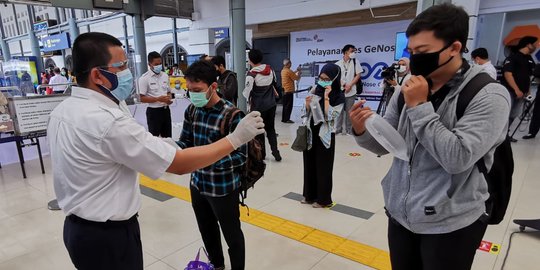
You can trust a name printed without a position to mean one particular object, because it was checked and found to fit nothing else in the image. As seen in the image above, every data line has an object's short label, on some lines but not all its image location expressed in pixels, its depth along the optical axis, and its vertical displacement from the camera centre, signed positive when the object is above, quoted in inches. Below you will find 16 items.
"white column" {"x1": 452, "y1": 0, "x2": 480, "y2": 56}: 233.8 +33.0
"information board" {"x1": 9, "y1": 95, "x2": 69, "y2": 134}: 153.7 -25.2
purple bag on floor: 75.5 -48.4
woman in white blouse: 117.9 -25.8
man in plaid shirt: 71.2 -22.8
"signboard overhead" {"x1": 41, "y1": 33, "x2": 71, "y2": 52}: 604.5 +32.9
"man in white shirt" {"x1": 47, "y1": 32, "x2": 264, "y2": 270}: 43.8 -13.8
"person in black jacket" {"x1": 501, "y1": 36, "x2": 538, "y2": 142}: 204.7 -8.6
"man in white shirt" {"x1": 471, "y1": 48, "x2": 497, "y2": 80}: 194.5 +0.3
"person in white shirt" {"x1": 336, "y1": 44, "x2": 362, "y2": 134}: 242.4 -11.4
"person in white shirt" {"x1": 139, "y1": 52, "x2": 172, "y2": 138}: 171.6 -19.6
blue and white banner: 317.1 +9.2
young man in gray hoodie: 39.9 -11.5
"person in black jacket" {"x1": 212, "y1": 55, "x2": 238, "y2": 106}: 157.2 -11.3
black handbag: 119.7 -30.2
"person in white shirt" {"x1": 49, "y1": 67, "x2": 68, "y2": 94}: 375.6 -25.3
